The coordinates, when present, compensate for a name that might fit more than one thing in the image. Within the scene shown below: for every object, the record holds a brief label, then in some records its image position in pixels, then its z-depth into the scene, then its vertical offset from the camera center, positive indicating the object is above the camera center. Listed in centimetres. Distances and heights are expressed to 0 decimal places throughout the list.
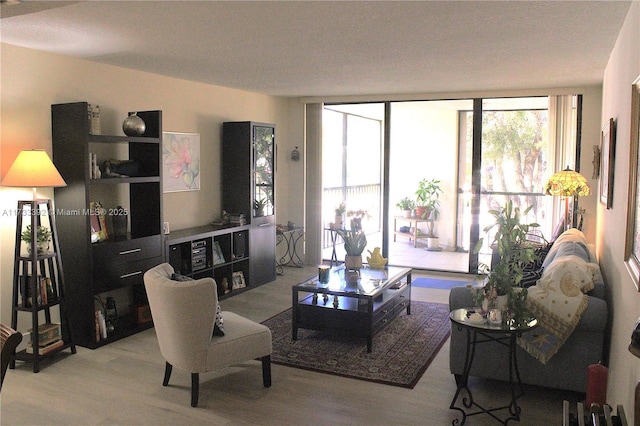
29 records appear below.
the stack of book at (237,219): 655 -54
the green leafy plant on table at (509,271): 325 -59
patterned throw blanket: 340 -82
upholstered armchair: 340 -102
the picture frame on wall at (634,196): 255 -11
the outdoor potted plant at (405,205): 873 -50
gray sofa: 341 -117
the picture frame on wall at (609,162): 381 +9
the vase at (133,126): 493 +42
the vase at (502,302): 327 -76
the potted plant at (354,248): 532 -72
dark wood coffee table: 458 -114
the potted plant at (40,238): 420 -49
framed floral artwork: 589 +13
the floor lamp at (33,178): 399 -4
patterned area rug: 412 -146
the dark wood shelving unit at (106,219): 447 -40
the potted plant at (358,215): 826 -65
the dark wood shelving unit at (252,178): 664 -6
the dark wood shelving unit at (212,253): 567 -86
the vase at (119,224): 498 -46
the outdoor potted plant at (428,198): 854 -38
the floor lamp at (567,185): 565 -12
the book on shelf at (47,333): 420 -123
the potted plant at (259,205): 680 -40
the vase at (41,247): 420 -57
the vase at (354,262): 535 -86
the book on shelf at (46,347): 418 -133
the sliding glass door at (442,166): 701 +11
